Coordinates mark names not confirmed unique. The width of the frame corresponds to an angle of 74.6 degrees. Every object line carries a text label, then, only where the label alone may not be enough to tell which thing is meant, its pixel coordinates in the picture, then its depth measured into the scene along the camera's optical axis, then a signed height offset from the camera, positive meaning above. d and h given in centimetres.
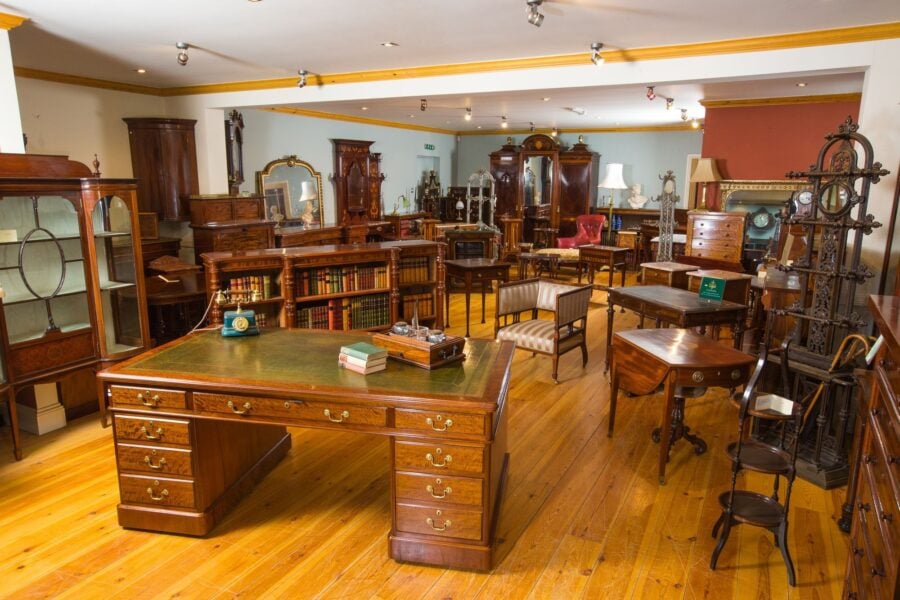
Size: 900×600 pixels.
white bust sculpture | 1193 -6
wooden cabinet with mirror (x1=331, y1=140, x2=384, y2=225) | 980 +21
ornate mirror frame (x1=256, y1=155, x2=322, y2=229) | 860 +6
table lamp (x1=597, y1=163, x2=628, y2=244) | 1144 +32
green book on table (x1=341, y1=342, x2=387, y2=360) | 285 -75
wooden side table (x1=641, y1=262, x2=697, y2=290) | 608 -80
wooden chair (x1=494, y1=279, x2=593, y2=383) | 519 -107
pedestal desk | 261 -104
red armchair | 1112 -61
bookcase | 481 -78
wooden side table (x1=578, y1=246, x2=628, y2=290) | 857 -89
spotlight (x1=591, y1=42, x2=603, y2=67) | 455 +110
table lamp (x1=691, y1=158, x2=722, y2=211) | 820 +33
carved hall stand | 336 -68
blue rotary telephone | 345 -75
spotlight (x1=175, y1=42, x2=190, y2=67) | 468 +114
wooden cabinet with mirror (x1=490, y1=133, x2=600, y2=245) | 1188 +25
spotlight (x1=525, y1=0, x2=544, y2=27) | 346 +106
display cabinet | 388 -53
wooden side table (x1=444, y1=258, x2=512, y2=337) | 673 -86
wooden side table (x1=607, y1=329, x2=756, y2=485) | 335 -98
